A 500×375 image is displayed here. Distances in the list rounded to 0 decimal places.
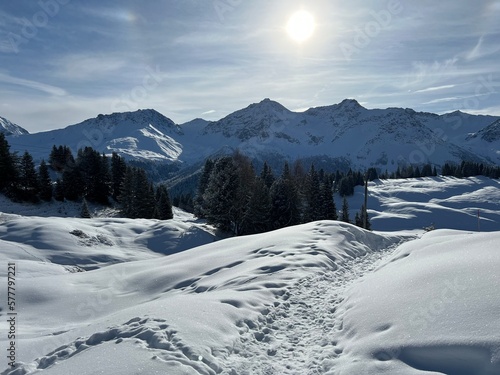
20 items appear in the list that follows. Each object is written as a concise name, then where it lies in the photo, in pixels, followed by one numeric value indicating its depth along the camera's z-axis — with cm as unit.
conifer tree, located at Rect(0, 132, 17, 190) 5016
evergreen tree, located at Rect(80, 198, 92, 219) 4653
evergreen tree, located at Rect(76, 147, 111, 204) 5759
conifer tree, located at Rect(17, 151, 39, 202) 5188
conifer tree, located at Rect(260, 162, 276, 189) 5564
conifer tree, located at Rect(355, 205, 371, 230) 5212
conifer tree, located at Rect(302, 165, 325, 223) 4466
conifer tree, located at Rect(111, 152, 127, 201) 6282
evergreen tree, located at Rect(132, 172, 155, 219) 5043
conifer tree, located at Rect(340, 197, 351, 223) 5028
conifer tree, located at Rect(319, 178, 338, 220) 4453
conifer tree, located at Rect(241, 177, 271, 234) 4066
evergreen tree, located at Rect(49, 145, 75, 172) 6340
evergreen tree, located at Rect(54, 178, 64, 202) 5534
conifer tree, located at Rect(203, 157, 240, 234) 4091
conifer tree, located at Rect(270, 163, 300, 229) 4262
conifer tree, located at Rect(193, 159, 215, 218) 5357
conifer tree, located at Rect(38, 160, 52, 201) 5349
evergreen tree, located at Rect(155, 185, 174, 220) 5338
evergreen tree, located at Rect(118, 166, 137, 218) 5134
